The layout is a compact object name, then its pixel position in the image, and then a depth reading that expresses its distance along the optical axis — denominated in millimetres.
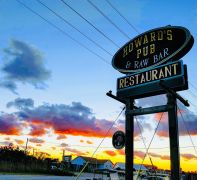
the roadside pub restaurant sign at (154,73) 7121
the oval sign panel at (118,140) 7994
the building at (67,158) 62548
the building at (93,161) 66675
